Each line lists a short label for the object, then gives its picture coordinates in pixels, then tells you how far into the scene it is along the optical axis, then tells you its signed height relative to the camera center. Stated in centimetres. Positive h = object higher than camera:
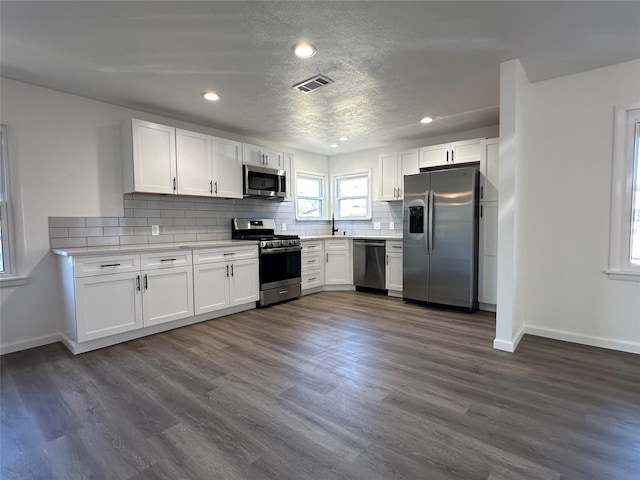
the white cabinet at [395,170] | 475 +83
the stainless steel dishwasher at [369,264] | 495 -64
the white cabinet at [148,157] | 332 +76
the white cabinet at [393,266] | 475 -64
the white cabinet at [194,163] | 369 +76
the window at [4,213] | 282 +14
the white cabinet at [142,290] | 280 -65
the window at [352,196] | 563 +52
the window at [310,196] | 559 +53
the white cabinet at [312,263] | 494 -62
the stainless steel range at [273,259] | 426 -47
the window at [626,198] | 268 +20
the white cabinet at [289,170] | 493 +86
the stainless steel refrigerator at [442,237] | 386 -18
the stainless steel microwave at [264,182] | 436 +63
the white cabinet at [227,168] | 405 +76
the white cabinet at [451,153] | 414 +97
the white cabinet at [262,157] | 439 +100
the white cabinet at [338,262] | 532 -63
